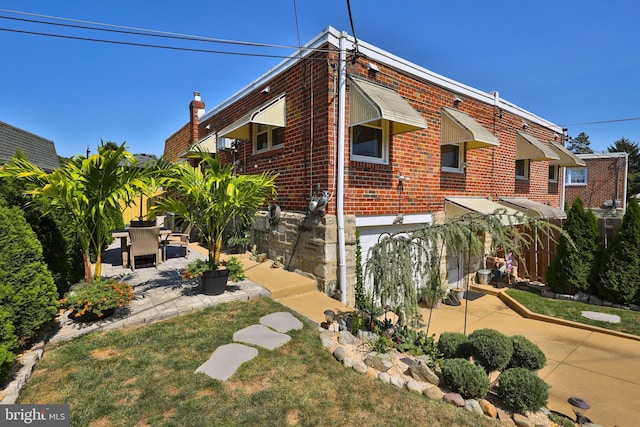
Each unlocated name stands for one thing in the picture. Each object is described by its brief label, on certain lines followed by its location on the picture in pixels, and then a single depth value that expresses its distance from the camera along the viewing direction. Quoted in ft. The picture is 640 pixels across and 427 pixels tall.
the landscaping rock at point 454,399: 10.57
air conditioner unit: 34.27
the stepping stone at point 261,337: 13.89
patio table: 26.40
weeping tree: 14.32
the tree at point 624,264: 23.30
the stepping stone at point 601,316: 21.18
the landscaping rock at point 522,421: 9.88
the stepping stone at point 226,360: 11.51
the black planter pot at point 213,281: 19.02
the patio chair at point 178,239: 29.35
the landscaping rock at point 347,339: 14.69
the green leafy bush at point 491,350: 12.26
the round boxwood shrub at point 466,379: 10.94
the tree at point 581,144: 198.80
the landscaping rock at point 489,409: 10.30
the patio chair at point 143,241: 24.21
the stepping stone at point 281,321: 15.65
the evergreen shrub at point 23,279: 11.03
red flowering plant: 14.11
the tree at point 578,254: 26.00
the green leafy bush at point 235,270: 21.01
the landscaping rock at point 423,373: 11.85
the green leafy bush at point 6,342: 9.15
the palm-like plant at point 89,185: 13.69
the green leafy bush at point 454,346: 13.48
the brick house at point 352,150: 21.72
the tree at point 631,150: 144.15
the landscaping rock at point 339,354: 13.05
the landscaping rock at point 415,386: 11.21
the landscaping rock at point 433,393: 10.92
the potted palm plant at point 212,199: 18.11
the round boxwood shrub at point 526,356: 12.55
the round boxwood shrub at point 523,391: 10.42
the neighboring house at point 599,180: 74.23
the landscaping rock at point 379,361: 12.50
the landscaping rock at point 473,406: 10.38
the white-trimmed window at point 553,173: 49.39
